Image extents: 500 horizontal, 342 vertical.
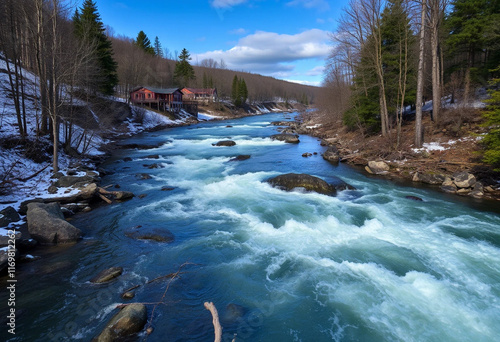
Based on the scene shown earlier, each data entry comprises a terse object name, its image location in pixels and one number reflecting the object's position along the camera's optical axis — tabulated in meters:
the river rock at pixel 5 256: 7.73
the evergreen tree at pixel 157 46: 125.31
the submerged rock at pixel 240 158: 23.89
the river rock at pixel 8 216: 10.24
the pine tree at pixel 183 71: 86.88
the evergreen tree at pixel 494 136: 12.33
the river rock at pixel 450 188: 14.66
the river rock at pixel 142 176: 18.20
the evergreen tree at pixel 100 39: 38.00
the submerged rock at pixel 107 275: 7.56
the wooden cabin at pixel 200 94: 88.75
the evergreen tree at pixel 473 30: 22.32
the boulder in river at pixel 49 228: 9.64
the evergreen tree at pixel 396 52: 22.67
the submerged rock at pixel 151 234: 10.08
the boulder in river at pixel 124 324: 5.57
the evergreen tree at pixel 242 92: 96.66
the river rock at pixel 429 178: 15.99
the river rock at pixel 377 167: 18.83
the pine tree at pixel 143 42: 86.95
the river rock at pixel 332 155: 23.20
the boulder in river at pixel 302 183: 15.02
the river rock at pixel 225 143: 31.41
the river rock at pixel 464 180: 14.38
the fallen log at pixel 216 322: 4.18
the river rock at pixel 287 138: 33.46
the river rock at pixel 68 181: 14.17
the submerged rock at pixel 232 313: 6.35
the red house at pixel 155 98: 55.83
